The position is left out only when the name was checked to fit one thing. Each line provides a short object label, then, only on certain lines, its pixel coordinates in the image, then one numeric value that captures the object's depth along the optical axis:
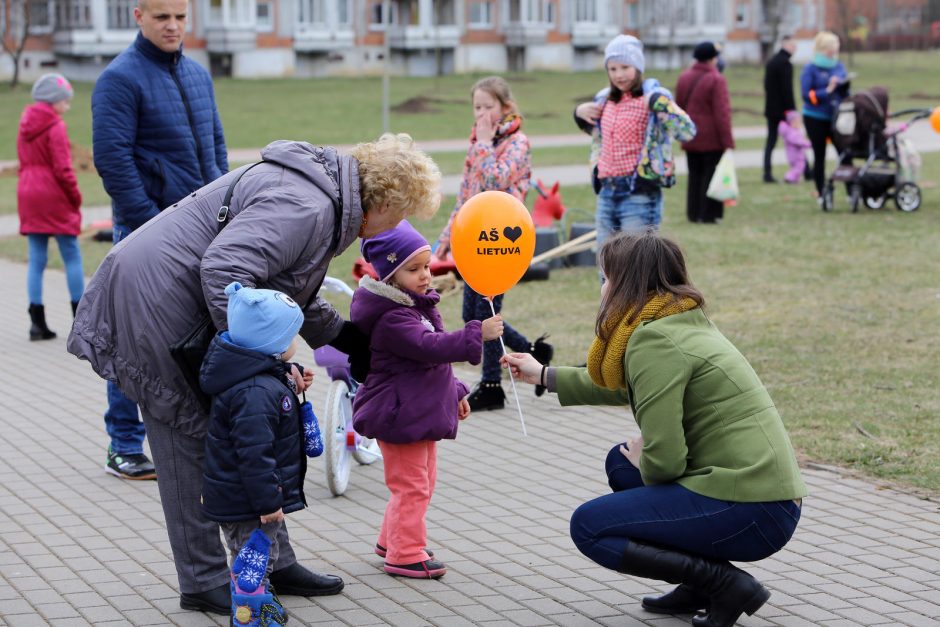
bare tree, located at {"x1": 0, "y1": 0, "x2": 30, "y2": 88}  57.17
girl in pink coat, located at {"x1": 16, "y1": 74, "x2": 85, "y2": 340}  10.30
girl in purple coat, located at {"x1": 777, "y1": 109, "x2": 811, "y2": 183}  20.12
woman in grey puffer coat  4.19
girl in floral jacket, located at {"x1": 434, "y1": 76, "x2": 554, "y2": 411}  7.73
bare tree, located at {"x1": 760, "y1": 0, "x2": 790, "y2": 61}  75.25
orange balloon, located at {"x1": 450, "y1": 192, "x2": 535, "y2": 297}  5.41
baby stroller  16.28
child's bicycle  6.10
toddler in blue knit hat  4.04
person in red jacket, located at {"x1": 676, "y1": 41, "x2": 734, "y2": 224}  15.85
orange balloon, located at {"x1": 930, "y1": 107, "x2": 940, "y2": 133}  15.97
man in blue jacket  5.99
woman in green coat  4.20
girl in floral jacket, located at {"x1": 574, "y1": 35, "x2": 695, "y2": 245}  8.64
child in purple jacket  4.95
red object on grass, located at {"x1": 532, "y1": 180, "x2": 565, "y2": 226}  13.80
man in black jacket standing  19.89
